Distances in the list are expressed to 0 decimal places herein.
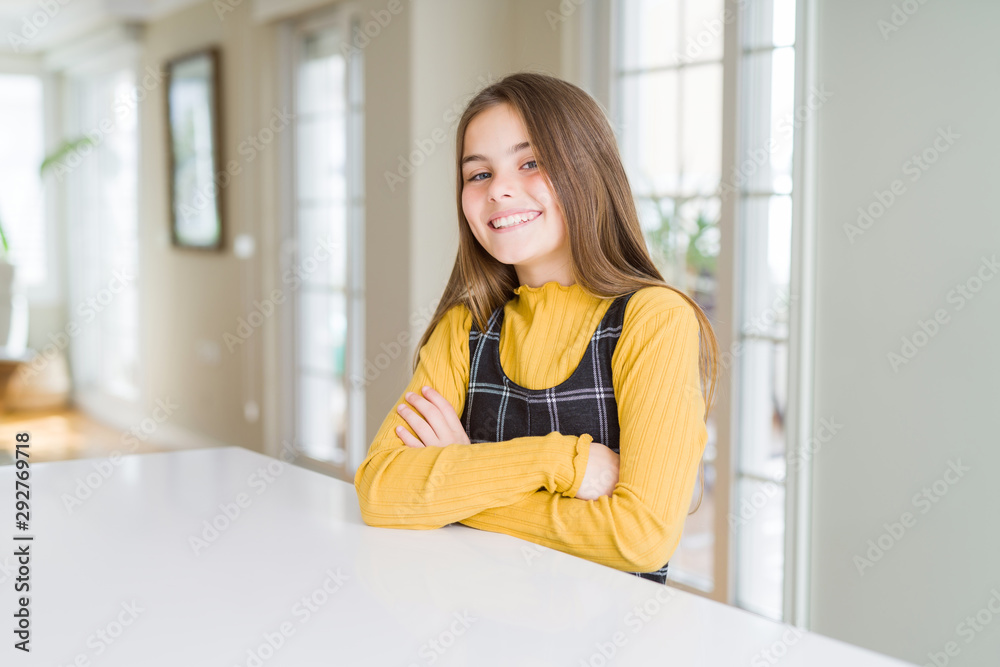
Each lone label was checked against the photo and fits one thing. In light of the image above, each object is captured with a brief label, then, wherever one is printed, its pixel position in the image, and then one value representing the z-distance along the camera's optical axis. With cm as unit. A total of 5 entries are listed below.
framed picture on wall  413
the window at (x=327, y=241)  365
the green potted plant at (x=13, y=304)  399
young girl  99
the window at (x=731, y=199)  231
